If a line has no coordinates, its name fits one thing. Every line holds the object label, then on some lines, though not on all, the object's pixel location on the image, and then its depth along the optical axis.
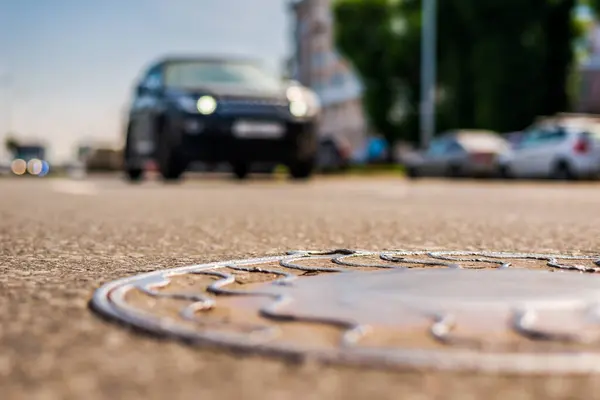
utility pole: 38.81
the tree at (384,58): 47.34
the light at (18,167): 49.03
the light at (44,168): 52.19
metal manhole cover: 2.07
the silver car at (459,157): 22.80
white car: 19.31
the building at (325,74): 80.81
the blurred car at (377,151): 50.00
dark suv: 12.56
